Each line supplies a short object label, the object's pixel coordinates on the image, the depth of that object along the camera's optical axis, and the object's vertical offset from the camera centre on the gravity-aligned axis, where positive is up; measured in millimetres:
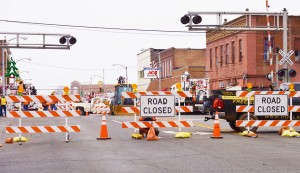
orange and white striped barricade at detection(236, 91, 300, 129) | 19844 -725
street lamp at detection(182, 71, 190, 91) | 56844 +1102
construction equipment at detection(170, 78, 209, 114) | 48372 -184
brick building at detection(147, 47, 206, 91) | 85438 +4143
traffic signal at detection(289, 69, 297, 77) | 31566 +773
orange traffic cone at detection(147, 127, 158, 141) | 18500 -1519
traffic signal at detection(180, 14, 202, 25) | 29062 +3481
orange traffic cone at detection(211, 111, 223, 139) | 18825 -1405
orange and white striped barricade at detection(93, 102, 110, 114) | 47656 -1633
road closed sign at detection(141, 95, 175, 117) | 19188 -577
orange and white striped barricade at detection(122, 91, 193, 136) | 19016 -633
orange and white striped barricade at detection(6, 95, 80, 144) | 17766 -754
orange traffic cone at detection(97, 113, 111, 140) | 18641 -1387
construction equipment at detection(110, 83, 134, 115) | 53656 -1153
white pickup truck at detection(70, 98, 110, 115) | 55812 -1581
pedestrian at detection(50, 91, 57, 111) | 48859 -1477
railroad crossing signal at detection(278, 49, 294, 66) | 32312 +1690
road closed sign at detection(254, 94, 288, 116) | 19984 -604
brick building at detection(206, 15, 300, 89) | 53750 +3492
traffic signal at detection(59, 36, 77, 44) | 34875 +2980
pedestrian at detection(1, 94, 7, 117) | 46444 -1226
